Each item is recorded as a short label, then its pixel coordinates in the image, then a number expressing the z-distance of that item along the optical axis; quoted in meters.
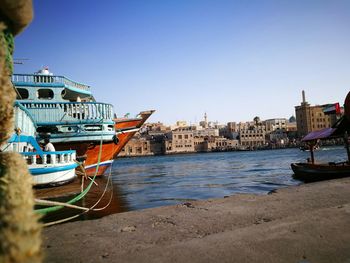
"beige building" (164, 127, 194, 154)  137.00
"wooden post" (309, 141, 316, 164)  20.17
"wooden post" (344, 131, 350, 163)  15.91
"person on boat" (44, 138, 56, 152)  11.78
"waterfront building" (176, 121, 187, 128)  178.00
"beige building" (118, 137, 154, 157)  134.88
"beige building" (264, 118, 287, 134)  164.12
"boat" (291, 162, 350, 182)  14.81
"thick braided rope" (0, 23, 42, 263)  1.24
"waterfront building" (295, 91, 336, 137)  141.88
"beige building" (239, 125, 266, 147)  147.12
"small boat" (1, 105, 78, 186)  10.53
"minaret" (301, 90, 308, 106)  146.73
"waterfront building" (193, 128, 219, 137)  154.69
